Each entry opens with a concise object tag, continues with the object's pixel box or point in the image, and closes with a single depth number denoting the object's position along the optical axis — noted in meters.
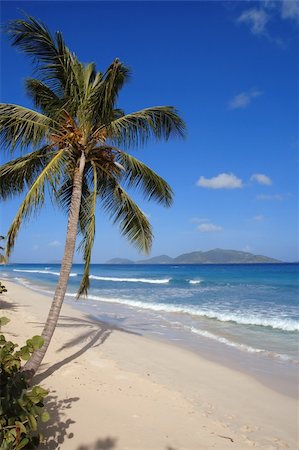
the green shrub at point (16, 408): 3.12
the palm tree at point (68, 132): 6.00
